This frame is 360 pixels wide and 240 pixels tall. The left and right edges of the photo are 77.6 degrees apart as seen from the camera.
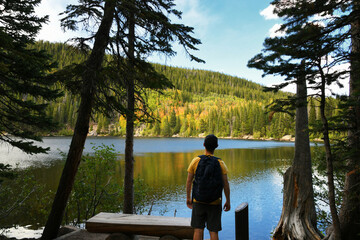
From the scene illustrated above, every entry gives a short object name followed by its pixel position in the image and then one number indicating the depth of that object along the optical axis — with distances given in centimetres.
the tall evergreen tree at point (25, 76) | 658
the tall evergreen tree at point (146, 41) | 417
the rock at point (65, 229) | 454
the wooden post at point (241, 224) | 261
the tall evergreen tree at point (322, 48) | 373
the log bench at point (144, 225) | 338
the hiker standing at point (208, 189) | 263
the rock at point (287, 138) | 8019
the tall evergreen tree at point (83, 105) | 424
